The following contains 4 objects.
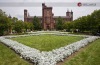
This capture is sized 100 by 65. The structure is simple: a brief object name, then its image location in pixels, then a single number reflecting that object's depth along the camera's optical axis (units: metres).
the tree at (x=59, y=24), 84.19
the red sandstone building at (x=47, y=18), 89.06
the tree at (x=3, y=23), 33.14
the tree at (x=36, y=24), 84.06
